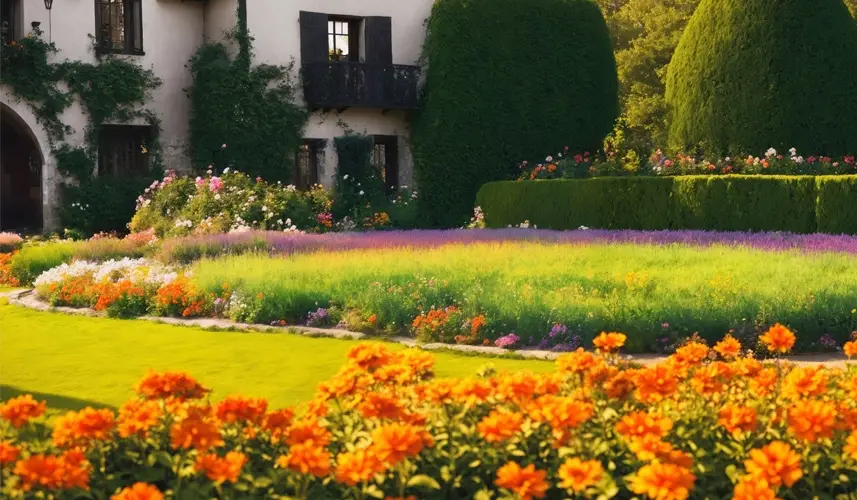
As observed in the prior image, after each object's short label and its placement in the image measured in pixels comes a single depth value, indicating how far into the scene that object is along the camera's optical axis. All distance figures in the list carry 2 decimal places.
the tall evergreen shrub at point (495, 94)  25.73
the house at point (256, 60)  23.50
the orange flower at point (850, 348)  4.75
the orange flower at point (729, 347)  4.84
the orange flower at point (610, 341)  4.65
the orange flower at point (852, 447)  3.55
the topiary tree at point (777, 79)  20.08
